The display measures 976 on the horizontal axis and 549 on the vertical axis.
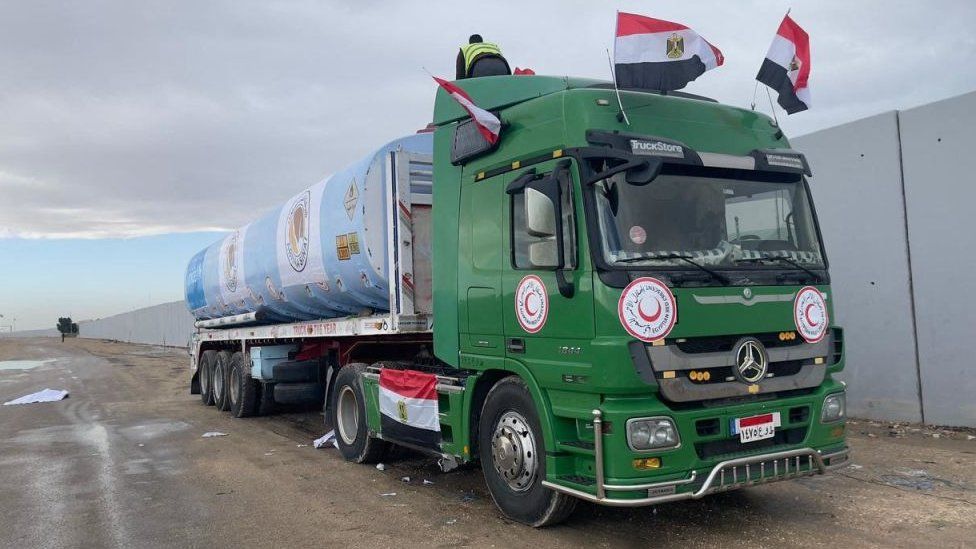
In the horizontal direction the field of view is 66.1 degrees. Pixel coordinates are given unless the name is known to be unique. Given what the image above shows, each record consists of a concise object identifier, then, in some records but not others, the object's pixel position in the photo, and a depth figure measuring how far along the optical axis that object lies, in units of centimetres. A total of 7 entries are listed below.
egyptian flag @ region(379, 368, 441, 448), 657
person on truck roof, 680
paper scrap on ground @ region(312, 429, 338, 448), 944
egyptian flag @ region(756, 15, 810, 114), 593
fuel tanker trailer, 461
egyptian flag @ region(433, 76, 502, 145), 562
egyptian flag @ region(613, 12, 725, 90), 528
